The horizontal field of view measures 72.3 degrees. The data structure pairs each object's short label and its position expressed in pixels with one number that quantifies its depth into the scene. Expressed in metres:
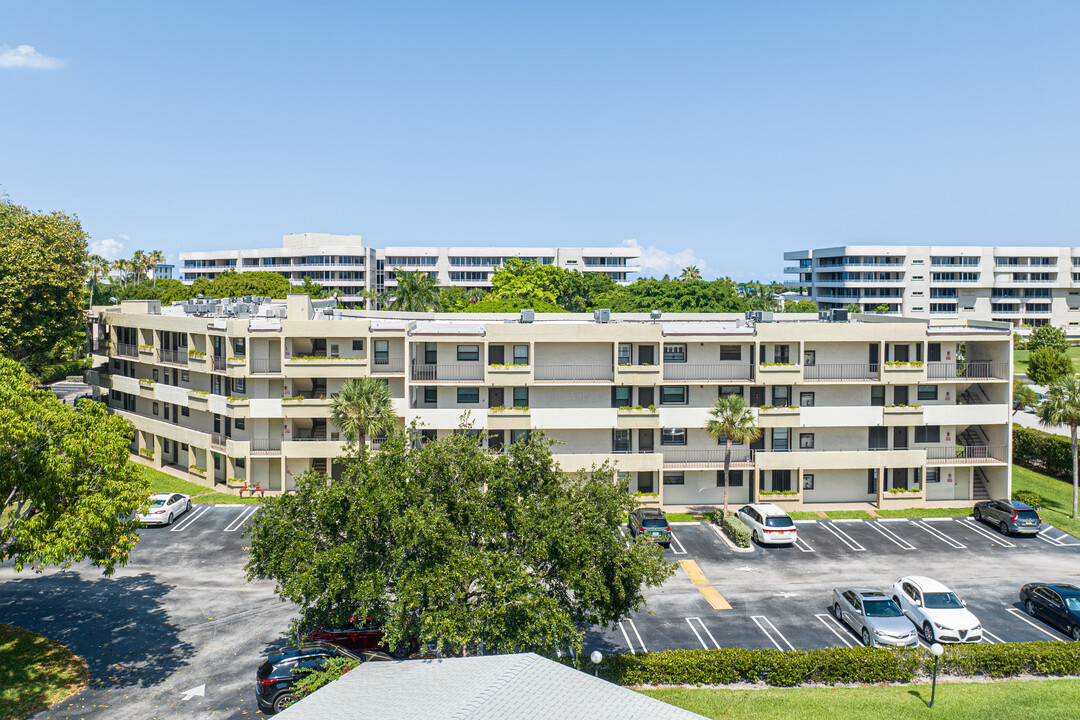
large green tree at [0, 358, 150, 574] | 22.36
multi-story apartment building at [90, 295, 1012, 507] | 46.72
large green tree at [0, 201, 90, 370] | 54.16
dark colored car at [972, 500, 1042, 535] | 42.53
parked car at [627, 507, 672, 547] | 40.59
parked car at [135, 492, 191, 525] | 43.06
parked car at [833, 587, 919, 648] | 28.17
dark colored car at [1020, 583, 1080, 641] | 29.81
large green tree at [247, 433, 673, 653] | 20.77
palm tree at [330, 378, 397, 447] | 44.09
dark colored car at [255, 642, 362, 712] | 23.53
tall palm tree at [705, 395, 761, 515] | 44.47
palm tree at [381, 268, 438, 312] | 83.31
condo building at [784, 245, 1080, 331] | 138.69
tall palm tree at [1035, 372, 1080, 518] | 45.81
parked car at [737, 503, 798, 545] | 41.06
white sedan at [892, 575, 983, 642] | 29.12
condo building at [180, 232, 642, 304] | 142.75
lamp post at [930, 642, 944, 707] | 22.31
